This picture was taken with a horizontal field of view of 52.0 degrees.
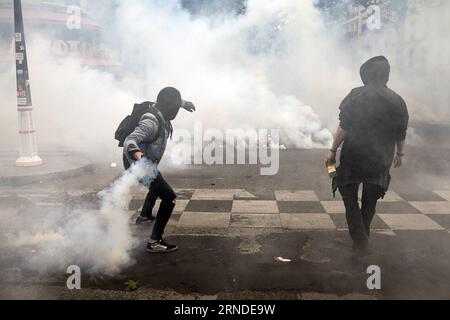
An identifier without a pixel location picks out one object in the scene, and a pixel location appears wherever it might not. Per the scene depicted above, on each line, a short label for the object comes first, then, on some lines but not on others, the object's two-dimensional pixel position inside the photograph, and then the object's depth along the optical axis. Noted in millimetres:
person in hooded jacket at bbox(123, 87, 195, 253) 4246
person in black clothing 4266
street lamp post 8109
